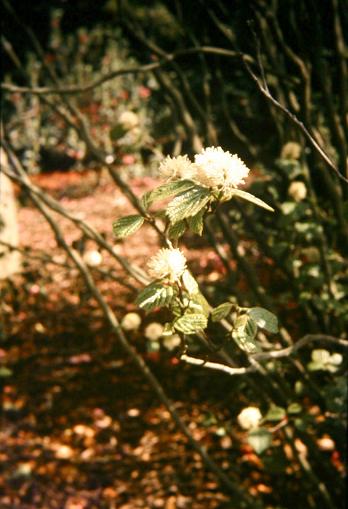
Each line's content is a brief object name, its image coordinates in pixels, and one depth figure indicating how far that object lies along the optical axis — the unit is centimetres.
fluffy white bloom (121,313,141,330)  196
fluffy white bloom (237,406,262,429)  166
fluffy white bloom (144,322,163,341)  189
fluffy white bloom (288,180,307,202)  203
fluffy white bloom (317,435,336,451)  266
